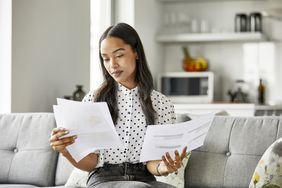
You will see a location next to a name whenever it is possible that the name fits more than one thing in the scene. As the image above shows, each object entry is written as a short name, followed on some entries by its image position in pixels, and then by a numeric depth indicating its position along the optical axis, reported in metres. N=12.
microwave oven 7.16
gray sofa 3.03
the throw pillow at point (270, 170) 2.63
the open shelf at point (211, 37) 7.17
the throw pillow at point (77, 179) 3.09
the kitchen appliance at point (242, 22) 7.28
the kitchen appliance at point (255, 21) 7.23
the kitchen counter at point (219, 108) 6.70
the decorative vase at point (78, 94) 4.83
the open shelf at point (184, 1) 7.62
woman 2.50
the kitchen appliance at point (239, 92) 7.19
